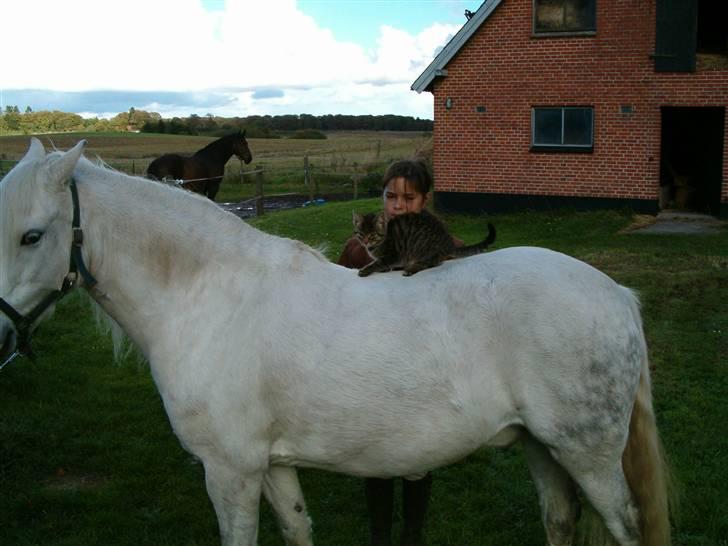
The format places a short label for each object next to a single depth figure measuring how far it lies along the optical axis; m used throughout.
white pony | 3.10
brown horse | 17.92
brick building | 16.80
